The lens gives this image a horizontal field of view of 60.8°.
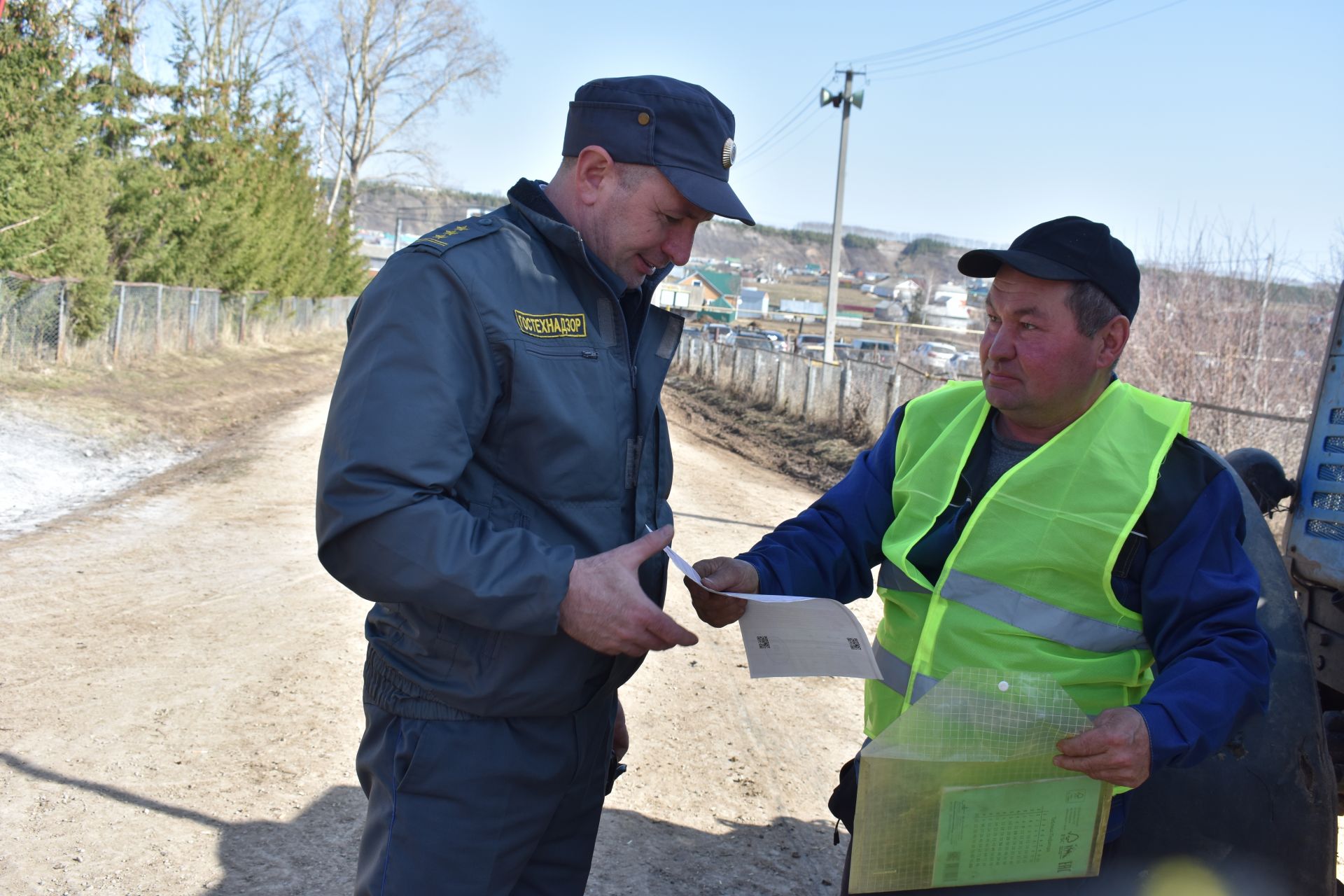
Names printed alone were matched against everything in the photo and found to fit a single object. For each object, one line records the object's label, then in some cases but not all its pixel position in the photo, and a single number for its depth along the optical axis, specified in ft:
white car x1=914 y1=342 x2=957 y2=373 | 140.69
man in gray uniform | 6.40
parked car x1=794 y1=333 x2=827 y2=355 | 148.32
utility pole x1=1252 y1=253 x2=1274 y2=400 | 49.83
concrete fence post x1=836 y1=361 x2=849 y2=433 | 61.36
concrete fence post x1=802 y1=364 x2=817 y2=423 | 67.36
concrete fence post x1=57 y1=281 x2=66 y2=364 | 55.01
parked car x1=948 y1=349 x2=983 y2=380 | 130.37
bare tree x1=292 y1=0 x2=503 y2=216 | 149.38
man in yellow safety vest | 7.62
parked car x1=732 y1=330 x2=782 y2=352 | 151.23
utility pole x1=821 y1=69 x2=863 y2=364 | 85.81
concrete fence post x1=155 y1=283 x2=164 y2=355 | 69.51
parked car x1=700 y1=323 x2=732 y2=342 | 163.22
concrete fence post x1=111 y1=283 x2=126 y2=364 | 62.13
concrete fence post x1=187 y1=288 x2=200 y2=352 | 76.74
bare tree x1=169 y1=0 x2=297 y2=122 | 87.20
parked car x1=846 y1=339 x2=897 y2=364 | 116.16
